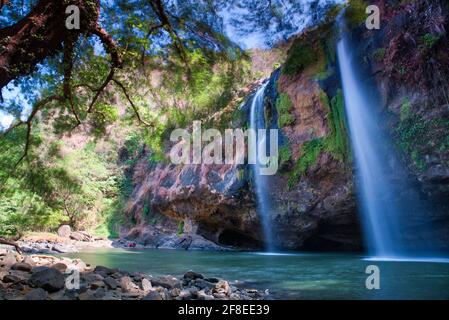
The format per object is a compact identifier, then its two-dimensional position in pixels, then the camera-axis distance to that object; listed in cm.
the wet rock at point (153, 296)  437
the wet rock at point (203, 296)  506
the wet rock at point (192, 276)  677
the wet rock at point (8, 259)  592
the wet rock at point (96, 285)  488
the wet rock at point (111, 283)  500
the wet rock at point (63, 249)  1683
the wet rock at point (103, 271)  587
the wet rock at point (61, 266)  605
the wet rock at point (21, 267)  556
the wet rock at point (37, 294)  387
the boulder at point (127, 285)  499
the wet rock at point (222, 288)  572
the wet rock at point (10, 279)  459
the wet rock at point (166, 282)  576
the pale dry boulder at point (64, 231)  2367
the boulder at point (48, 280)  442
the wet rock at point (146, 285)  529
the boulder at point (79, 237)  2356
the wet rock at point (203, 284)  601
